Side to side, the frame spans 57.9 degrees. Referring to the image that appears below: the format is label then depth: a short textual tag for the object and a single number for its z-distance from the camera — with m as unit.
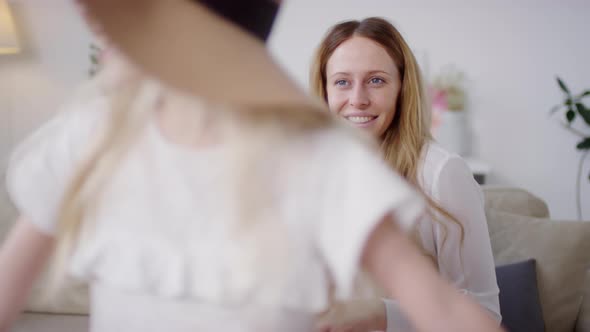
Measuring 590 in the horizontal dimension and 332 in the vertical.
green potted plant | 3.14
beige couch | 1.74
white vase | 3.28
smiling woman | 1.15
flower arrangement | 3.29
